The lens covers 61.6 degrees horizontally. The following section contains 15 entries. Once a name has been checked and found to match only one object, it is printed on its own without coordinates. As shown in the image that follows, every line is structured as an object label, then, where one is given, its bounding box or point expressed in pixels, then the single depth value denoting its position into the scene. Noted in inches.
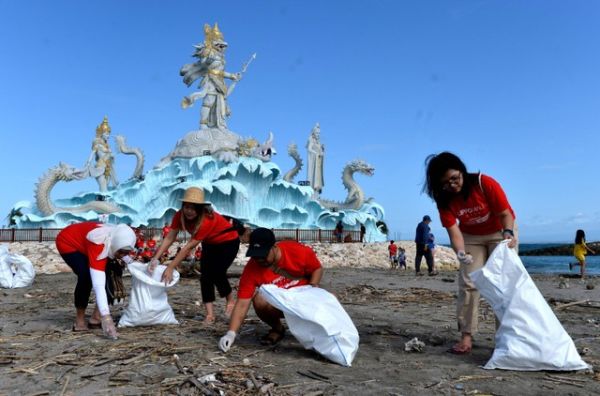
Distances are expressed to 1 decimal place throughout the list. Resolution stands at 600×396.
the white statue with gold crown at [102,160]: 1127.0
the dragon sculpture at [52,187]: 998.4
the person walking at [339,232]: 1018.8
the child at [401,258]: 730.8
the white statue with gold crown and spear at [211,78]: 1149.1
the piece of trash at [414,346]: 151.7
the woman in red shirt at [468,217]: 146.6
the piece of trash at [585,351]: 146.8
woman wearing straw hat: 188.9
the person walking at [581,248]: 453.7
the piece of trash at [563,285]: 368.3
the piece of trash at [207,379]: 116.3
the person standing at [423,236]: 482.0
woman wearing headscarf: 167.2
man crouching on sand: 142.9
